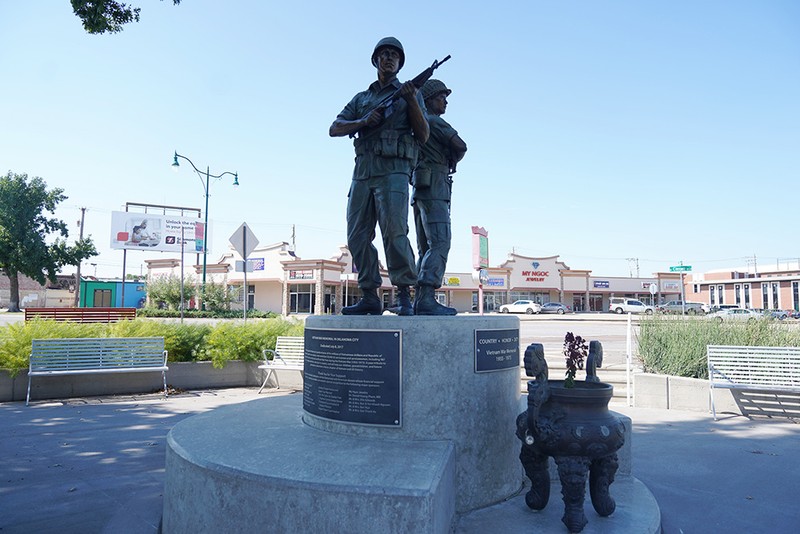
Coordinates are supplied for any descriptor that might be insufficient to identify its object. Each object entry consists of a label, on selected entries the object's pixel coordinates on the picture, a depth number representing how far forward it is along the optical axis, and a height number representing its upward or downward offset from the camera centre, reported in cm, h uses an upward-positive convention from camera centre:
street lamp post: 2749 +680
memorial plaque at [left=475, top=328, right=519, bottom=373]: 360 -36
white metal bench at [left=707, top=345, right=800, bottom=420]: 724 -92
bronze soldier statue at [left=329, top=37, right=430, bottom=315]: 413 +103
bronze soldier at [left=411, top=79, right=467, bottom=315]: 474 +103
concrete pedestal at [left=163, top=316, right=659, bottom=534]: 248 -92
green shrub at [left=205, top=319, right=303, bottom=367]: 962 -82
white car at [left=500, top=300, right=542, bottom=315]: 5006 -69
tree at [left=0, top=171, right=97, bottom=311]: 4241 +481
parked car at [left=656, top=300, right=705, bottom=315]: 4754 -22
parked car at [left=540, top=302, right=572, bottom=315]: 5216 -77
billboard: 4472 +553
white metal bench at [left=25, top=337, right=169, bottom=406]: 805 -98
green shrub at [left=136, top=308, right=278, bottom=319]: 3481 -118
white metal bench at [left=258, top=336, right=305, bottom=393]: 923 -105
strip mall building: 4388 +156
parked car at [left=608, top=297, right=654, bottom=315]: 5231 -48
